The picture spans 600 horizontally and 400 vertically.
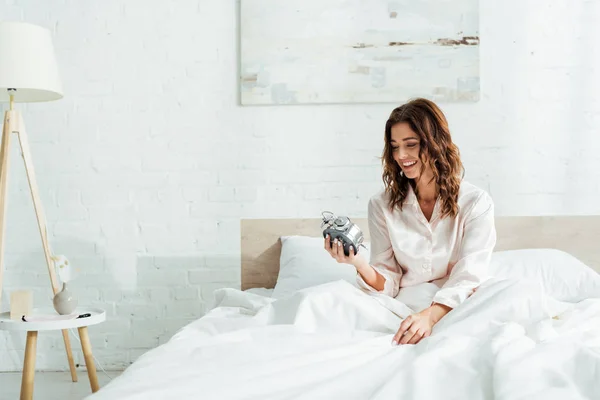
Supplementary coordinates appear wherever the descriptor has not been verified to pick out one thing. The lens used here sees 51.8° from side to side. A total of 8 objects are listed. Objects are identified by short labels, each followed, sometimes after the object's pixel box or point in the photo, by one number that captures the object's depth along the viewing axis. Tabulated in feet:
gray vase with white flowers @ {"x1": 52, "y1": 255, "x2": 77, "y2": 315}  7.98
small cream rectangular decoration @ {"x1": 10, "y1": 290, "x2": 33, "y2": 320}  7.88
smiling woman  6.22
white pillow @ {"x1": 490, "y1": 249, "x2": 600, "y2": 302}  7.61
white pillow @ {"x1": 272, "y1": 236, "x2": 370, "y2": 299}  8.01
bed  3.35
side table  7.45
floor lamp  8.05
